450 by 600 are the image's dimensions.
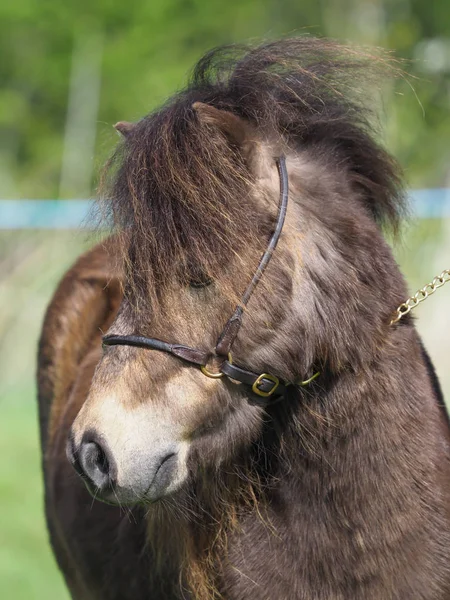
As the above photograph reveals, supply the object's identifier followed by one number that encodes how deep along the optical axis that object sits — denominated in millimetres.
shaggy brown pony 4969
